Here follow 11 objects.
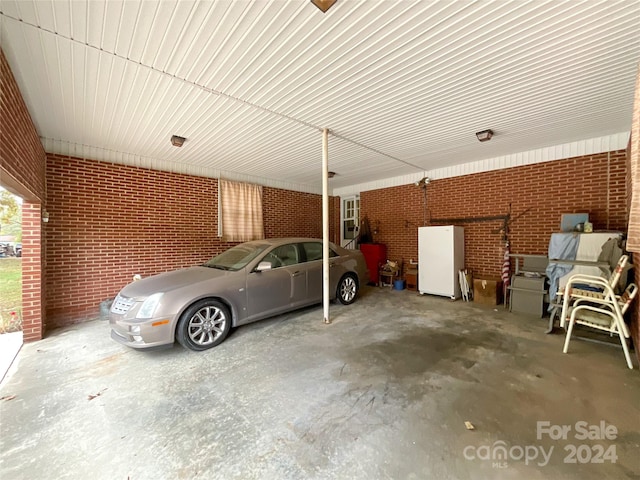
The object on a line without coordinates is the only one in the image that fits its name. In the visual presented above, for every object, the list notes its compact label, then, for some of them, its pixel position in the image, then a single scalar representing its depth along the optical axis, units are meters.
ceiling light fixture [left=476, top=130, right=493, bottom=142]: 3.93
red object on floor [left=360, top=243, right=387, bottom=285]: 6.86
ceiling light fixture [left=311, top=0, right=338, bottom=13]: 1.67
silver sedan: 2.84
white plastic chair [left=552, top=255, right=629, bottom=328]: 2.82
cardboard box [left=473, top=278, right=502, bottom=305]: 4.94
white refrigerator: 5.37
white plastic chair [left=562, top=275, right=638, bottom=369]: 2.66
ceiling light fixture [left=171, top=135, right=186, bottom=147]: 4.00
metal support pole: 3.91
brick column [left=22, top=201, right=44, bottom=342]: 3.38
